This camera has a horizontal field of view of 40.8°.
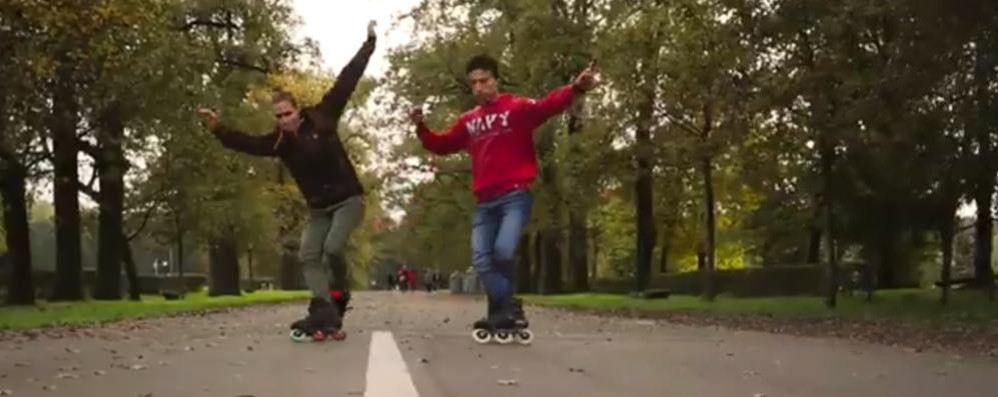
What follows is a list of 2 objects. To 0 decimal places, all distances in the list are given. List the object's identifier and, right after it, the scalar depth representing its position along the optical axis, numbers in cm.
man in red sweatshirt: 991
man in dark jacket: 1055
